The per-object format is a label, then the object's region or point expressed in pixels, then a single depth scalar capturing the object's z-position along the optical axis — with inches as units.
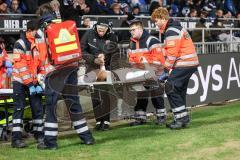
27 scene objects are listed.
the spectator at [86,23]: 557.6
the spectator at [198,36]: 626.5
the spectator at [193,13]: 808.2
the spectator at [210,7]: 878.4
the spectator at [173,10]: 821.2
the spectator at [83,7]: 614.1
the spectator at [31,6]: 598.5
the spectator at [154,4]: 764.9
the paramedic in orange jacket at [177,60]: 421.7
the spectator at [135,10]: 731.4
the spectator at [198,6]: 874.8
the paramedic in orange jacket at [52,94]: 358.3
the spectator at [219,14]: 853.7
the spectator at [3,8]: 571.8
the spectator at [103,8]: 667.7
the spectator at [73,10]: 581.0
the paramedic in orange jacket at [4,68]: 436.1
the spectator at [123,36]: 527.7
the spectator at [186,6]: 832.3
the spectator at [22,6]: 603.7
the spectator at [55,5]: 478.0
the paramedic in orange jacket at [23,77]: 374.6
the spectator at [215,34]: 665.0
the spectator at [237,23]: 815.7
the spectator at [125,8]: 724.0
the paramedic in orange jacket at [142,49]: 447.8
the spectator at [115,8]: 679.7
